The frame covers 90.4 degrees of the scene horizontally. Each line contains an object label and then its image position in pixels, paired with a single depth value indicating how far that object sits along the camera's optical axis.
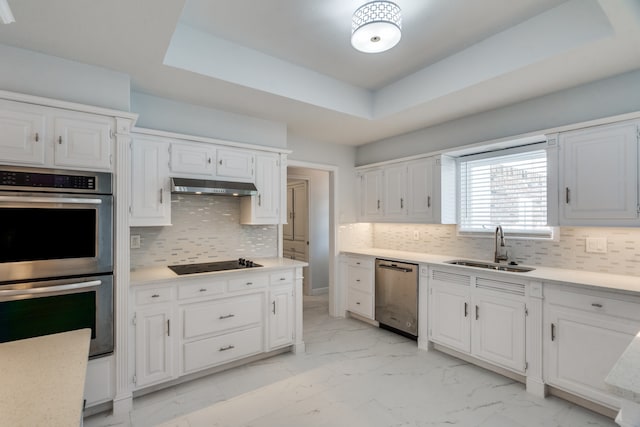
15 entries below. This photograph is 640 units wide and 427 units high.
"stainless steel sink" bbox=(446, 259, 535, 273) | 2.93
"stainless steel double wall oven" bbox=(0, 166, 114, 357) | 1.91
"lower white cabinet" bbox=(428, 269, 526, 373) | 2.65
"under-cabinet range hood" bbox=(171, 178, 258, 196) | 2.79
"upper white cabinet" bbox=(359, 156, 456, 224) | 3.61
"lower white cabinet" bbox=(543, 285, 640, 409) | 2.12
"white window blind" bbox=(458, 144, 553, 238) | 3.09
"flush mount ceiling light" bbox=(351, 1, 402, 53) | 1.94
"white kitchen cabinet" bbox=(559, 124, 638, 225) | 2.30
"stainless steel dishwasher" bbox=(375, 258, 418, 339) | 3.49
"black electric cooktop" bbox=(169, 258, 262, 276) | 2.83
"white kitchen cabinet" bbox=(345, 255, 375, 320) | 4.04
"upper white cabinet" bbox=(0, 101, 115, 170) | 1.95
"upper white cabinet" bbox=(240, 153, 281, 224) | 3.38
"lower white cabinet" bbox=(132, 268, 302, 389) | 2.46
